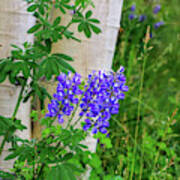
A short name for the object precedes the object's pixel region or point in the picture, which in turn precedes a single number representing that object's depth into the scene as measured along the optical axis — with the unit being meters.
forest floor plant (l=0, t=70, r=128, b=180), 1.33
